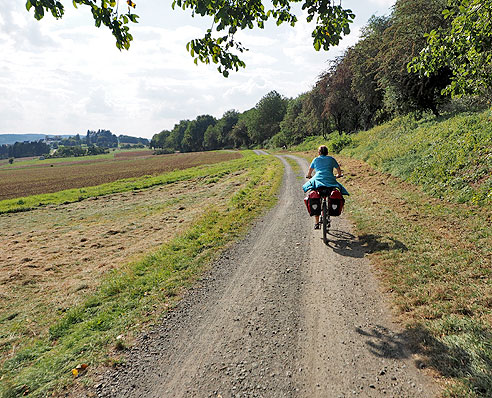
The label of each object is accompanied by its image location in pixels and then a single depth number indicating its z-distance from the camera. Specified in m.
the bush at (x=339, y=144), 31.48
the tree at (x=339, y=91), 34.78
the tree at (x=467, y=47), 4.46
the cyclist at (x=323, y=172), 7.11
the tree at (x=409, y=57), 16.20
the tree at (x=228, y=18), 3.64
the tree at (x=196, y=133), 143.38
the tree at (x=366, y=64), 26.36
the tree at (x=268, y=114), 91.81
